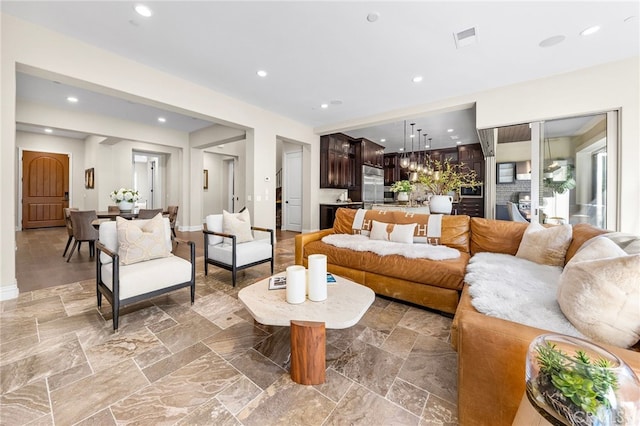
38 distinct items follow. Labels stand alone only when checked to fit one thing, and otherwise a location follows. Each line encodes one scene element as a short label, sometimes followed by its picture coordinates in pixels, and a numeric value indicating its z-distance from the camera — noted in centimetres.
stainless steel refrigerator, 835
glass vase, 68
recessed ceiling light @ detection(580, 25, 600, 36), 275
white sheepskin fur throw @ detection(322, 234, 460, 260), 252
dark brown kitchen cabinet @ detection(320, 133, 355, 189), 699
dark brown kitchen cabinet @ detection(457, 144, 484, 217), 828
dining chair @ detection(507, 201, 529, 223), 436
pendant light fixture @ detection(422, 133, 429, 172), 745
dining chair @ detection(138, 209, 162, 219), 473
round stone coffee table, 145
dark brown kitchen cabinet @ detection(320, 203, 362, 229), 704
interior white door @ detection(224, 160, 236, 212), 936
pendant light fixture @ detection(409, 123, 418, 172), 643
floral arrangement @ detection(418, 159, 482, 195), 414
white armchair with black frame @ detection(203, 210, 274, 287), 310
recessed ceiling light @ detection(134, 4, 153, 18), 250
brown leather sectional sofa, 103
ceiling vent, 282
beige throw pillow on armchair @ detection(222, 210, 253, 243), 337
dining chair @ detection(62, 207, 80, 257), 423
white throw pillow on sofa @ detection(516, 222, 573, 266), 222
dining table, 432
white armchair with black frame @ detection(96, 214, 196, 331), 209
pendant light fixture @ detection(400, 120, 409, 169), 652
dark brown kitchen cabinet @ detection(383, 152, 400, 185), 1020
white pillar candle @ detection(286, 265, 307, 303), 168
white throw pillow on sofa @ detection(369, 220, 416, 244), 308
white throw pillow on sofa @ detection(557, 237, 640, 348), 98
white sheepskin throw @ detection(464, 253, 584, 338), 124
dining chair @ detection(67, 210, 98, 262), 399
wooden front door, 727
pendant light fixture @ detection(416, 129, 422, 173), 949
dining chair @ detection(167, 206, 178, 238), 543
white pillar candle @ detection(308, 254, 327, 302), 173
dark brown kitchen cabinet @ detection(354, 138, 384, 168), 809
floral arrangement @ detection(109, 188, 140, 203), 467
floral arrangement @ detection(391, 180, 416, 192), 491
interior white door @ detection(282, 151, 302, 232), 735
